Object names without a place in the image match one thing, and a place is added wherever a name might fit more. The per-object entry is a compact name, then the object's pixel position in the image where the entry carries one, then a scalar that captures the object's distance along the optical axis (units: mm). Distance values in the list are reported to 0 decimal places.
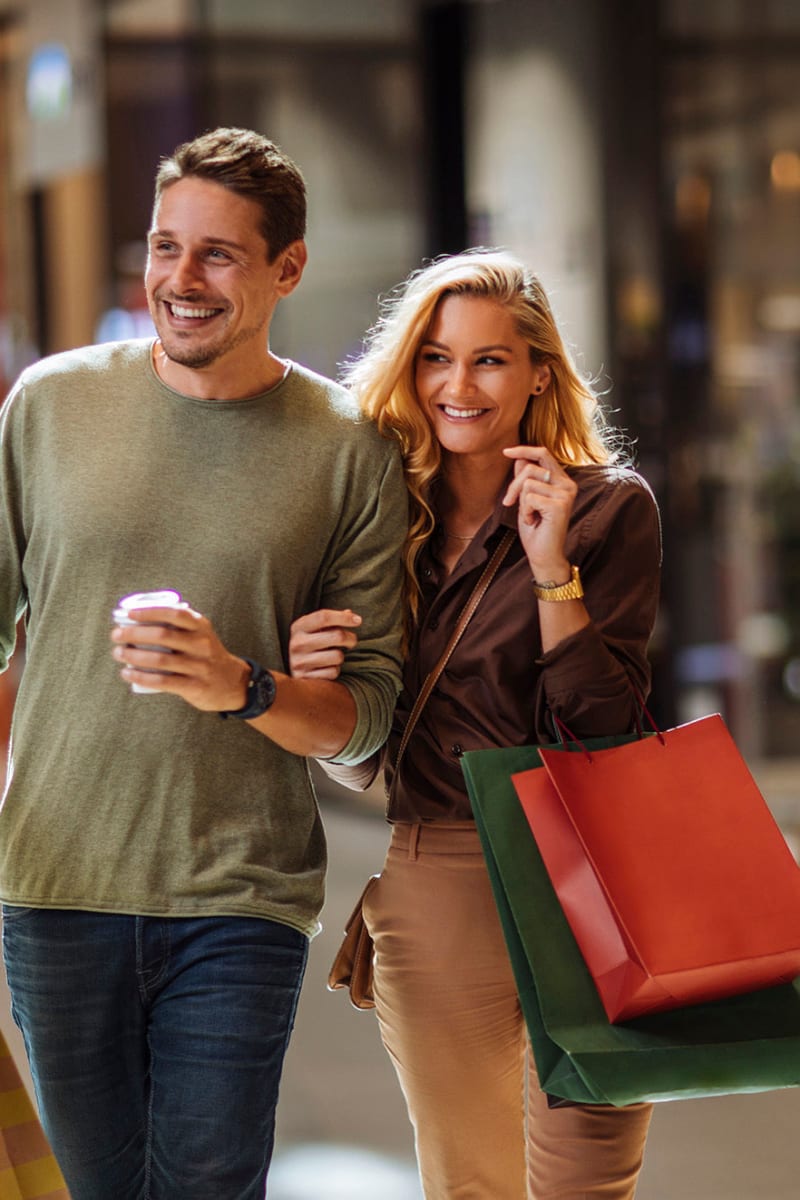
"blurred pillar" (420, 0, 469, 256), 15641
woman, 5211
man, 4750
